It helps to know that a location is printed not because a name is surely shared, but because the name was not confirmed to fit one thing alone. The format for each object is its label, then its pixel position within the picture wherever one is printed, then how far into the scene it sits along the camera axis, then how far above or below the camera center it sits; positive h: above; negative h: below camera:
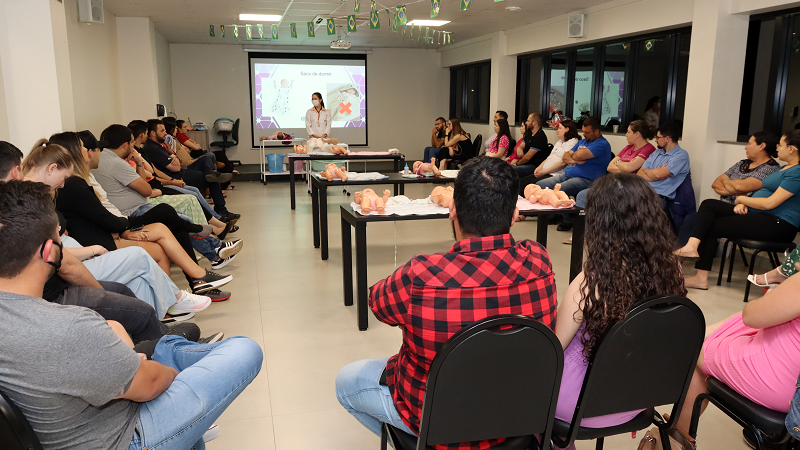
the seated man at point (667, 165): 4.79 -0.36
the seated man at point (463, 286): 1.42 -0.42
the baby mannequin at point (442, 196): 3.74 -0.50
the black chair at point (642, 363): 1.47 -0.65
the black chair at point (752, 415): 1.62 -0.85
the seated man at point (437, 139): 10.45 -0.36
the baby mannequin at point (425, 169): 5.30 -0.45
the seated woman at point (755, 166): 4.16 -0.32
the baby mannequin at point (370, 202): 3.52 -0.51
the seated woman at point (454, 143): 9.73 -0.39
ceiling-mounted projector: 9.89 +1.30
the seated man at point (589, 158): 6.04 -0.39
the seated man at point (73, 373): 1.22 -0.57
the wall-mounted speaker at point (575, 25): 7.28 +1.22
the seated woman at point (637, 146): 5.36 -0.23
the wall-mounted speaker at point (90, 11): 5.80 +1.09
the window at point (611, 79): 6.39 +0.56
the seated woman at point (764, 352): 1.52 -0.69
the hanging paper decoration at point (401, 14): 5.58 +1.04
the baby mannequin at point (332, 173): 5.03 -0.47
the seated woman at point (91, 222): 2.73 -0.59
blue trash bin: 10.30 -0.78
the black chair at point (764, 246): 3.81 -0.83
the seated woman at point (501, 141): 8.03 -0.29
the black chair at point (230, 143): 11.44 -0.46
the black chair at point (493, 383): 1.30 -0.63
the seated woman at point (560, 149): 6.68 -0.33
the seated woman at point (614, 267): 1.56 -0.40
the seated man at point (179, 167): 5.88 -0.54
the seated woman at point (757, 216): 3.80 -0.65
